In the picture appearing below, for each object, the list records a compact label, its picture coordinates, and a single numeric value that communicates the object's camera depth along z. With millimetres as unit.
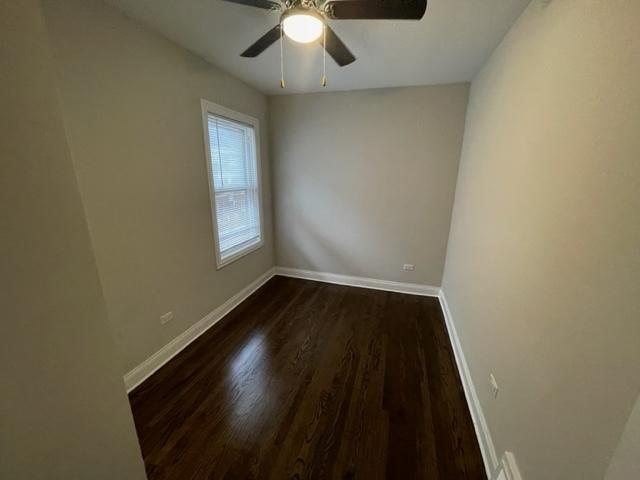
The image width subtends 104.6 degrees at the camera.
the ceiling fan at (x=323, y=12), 1159
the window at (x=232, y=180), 2398
